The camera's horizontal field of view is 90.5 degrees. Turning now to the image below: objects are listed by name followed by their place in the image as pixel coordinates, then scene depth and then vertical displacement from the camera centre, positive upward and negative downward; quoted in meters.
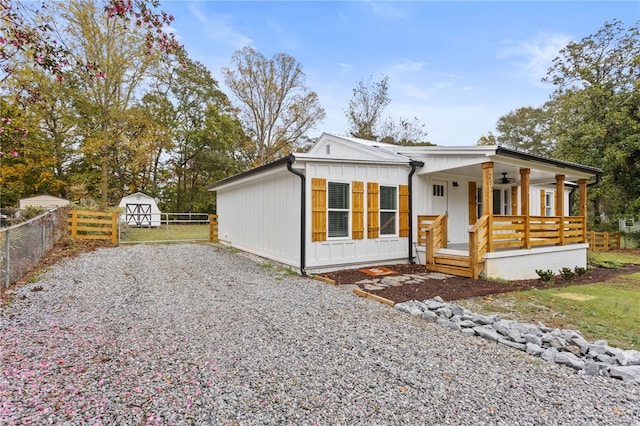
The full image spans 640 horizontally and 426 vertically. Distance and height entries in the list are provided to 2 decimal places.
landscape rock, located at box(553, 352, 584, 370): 2.93 -1.36
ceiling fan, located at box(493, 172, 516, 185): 9.47 +1.18
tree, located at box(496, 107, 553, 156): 28.41 +8.08
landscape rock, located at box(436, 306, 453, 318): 4.30 -1.31
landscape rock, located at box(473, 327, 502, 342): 3.60 -1.35
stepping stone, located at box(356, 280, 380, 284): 6.37 -1.30
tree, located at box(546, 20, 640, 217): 14.82 +5.33
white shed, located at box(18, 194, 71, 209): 20.86 +1.15
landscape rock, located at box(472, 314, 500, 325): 4.04 -1.31
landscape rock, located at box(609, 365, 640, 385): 2.66 -1.35
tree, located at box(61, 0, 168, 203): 17.33 +8.78
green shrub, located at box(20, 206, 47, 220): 12.03 +0.24
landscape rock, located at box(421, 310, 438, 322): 4.25 -1.34
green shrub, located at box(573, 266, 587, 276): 8.11 -1.39
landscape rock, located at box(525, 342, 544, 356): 3.23 -1.36
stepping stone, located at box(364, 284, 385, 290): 5.88 -1.31
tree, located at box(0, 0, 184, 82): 2.93 +1.84
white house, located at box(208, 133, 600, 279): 7.04 +0.10
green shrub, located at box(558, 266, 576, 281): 7.62 -1.40
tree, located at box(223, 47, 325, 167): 24.70 +9.30
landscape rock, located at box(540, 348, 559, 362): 3.11 -1.37
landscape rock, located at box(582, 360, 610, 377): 2.81 -1.37
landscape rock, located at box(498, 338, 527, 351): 3.38 -1.38
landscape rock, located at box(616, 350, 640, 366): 2.95 -1.34
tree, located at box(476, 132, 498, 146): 28.14 +6.98
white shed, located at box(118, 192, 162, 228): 21.34 +0.87
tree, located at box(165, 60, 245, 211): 26.44 +6.86
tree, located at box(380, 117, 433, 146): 23.33 +6.42
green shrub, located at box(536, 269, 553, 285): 6.96 -1.31
